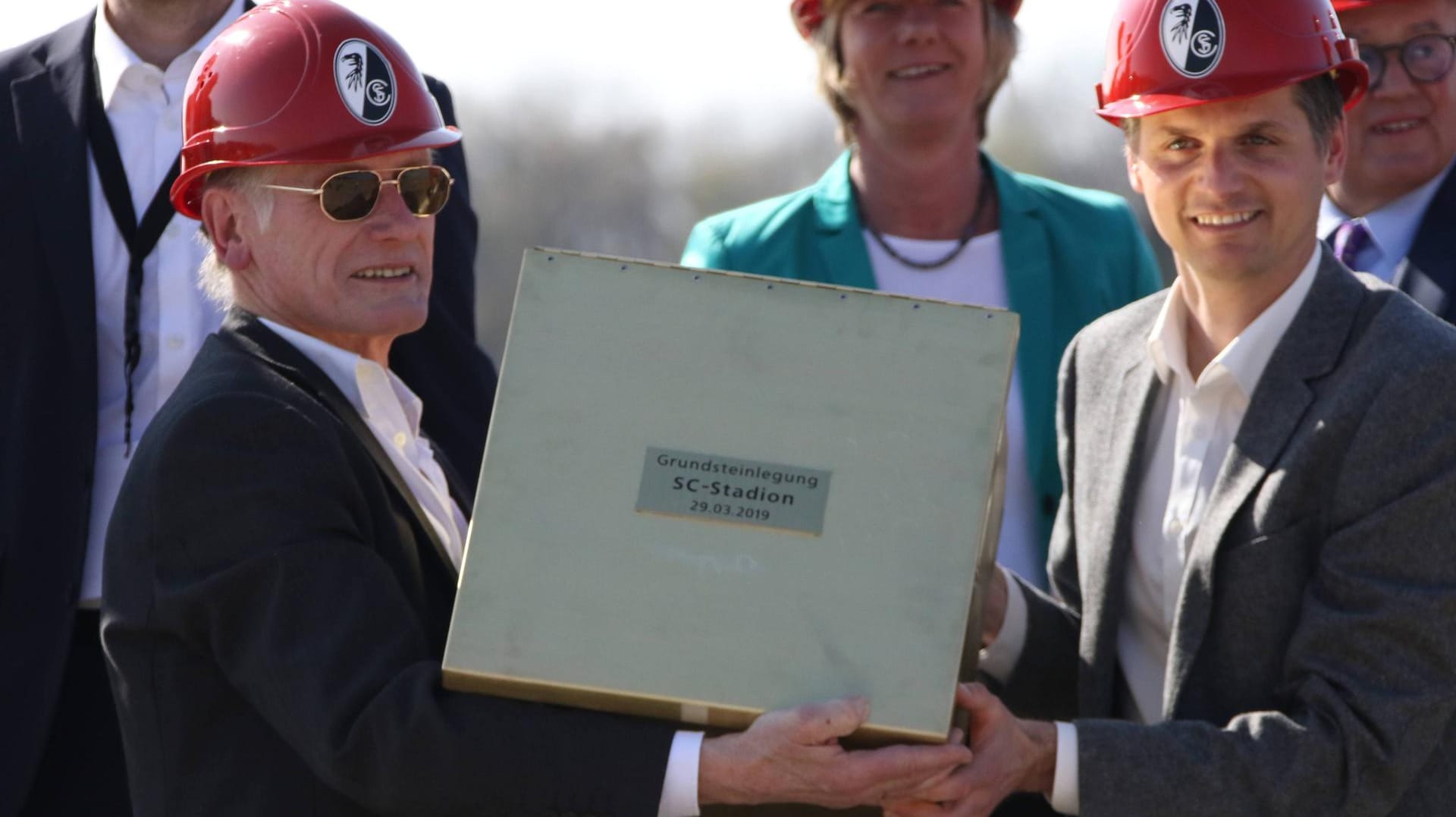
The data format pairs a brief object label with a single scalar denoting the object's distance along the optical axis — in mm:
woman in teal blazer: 8695
